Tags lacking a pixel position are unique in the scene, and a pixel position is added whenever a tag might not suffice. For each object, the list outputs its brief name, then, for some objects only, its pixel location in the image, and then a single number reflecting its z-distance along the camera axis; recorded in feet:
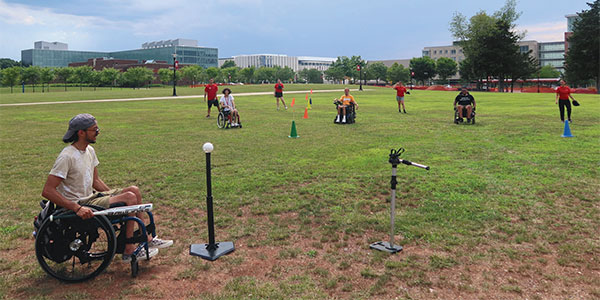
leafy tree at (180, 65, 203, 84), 403.13
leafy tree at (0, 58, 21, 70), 578.25
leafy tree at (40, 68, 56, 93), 306.55
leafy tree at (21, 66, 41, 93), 307.58
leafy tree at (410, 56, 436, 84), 395.65
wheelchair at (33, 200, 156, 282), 13.71
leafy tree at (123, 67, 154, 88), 341.21
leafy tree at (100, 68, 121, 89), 334.65
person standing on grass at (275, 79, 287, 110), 93.80
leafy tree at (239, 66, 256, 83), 489.26
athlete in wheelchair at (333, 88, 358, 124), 61.37
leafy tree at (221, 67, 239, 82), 462.60
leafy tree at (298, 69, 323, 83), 585.63
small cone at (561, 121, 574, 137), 44.91
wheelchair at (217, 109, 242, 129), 57.26
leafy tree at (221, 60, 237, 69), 635.66
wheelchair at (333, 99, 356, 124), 61.57
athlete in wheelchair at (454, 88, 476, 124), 59.72
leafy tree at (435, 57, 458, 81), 408.67
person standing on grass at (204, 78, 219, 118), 72.28
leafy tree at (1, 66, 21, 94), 292.40
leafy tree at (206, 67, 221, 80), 416.38
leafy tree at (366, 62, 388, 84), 490.90
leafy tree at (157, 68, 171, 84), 367.45
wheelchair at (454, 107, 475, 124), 59.62
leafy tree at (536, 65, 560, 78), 424.87
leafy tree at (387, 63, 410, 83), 424.46
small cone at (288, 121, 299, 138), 47.26
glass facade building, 572.10
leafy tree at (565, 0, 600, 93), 209.87
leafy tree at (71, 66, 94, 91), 331.16
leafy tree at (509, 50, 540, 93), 246.06
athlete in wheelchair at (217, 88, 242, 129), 57.36
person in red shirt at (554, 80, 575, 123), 57.52
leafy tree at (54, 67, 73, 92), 330.75
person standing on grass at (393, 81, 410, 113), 79.03
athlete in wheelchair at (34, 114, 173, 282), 13.58
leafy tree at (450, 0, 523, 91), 245.45
